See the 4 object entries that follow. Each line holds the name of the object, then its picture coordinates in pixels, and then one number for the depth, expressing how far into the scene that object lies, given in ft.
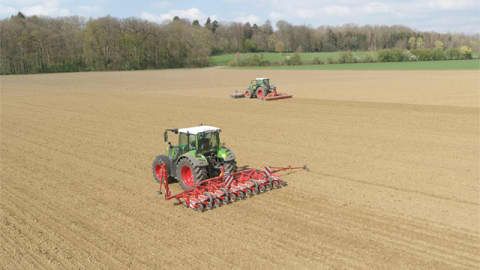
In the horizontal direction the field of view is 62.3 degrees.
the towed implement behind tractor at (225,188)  33.53
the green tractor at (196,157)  36.16
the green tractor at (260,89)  111.34
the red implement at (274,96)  107.90
